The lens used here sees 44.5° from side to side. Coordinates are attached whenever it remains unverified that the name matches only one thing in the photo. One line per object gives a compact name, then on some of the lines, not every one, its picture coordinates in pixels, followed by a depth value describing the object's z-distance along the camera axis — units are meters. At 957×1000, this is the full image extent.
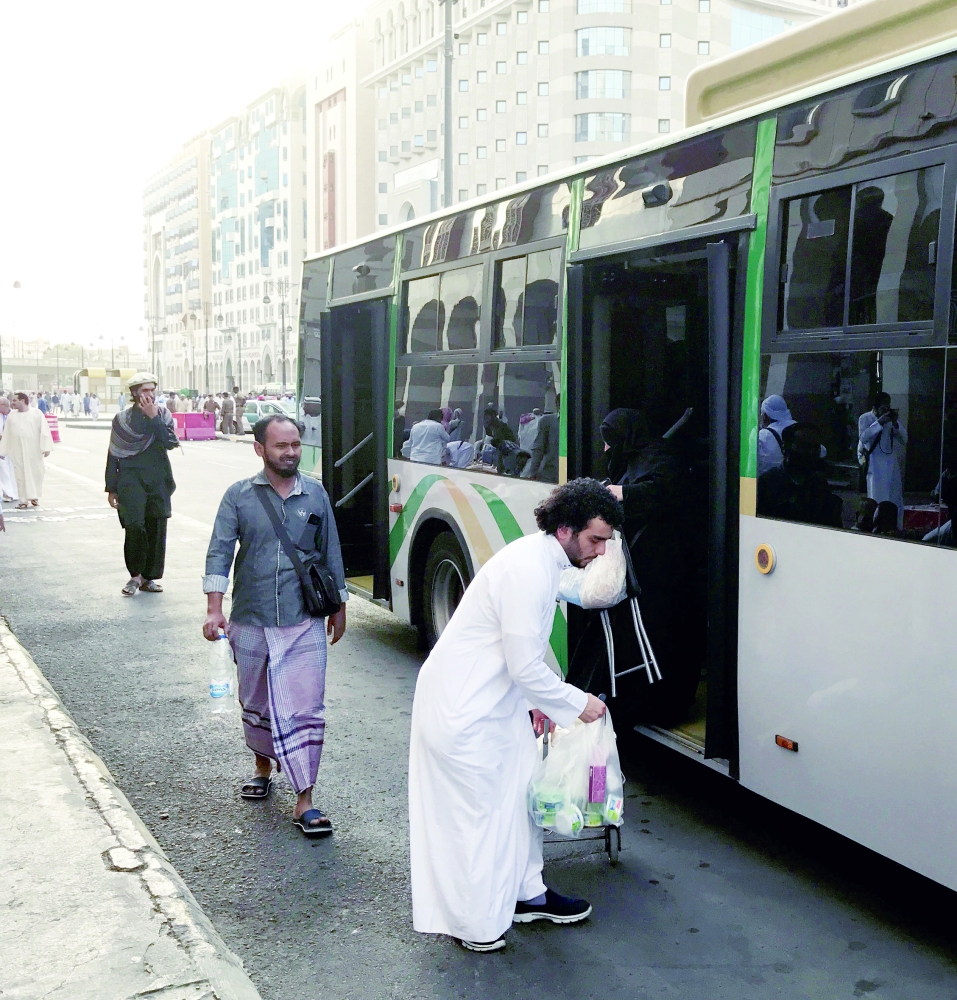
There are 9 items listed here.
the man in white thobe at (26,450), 18.98
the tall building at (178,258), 149.62
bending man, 3.76
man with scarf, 10.52
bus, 3.71
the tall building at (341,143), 98.69
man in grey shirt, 5.14
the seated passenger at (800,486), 4.13
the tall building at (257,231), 120.38
